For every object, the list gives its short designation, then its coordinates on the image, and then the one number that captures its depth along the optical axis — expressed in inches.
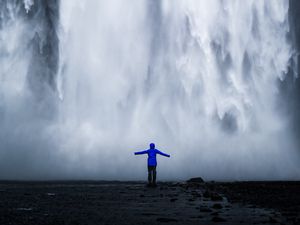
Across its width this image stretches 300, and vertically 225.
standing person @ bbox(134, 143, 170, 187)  925.4
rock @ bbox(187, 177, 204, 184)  1036.7
